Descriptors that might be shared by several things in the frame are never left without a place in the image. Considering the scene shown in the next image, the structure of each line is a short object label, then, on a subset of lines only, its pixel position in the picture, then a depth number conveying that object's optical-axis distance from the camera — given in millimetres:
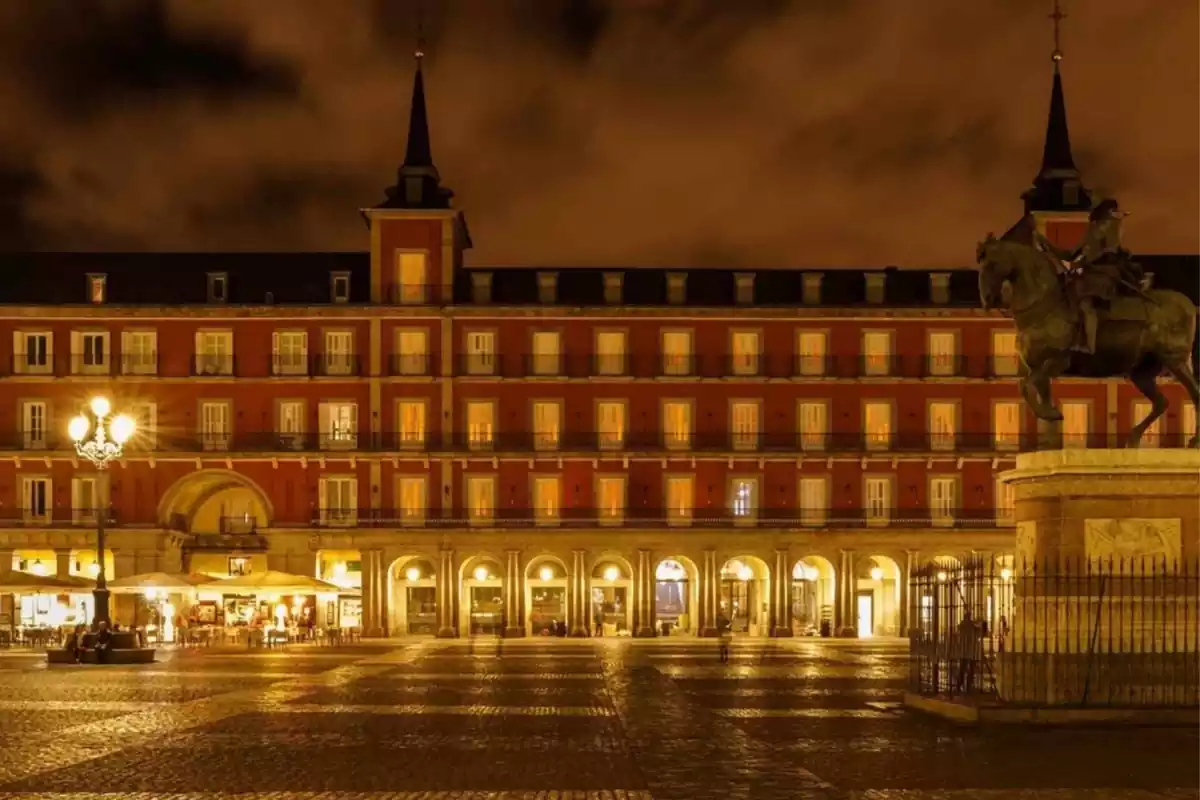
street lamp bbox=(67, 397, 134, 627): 33906
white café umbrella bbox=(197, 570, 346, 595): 49094
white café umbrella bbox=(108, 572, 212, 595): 48656
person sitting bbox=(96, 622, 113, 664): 34812
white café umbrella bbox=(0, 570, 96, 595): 48969
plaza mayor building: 62812
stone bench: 34875
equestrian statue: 18828
